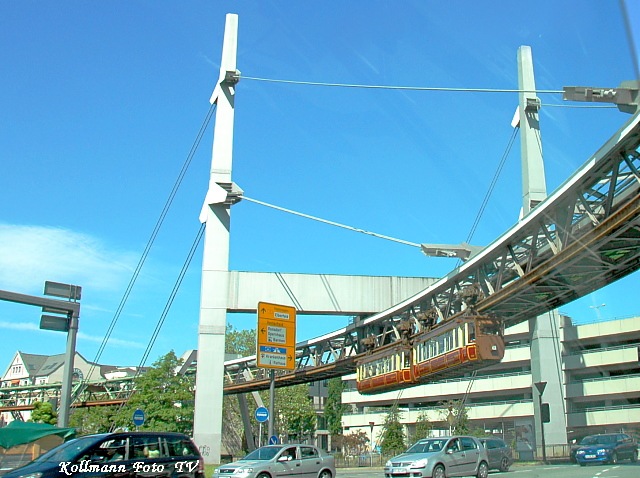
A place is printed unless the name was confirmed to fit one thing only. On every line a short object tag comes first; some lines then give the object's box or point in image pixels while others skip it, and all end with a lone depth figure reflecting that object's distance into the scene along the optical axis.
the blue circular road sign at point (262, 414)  25.12
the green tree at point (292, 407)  73.56
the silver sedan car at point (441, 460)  20.84
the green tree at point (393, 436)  57.03
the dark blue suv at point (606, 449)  30.69
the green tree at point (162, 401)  51.56
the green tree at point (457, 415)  56.38
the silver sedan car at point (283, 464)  20.33
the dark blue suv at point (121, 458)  13.86
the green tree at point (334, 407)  103.95
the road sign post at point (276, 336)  26.70
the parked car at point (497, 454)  29.86
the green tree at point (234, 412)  70.31
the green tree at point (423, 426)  62.47
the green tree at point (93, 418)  59.41
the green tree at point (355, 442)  71.56
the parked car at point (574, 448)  32.22
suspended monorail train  24.08
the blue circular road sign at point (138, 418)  31.72
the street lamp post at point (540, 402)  33.28
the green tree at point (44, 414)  41.34
